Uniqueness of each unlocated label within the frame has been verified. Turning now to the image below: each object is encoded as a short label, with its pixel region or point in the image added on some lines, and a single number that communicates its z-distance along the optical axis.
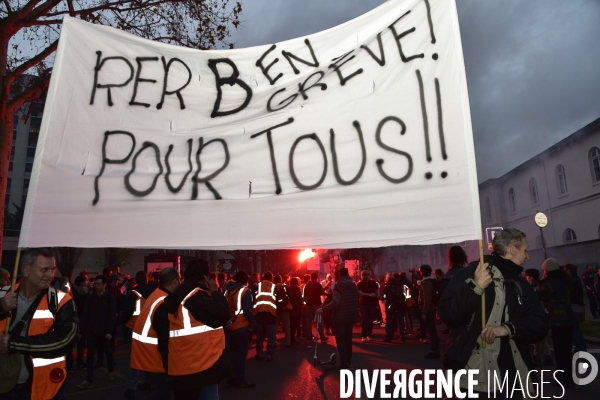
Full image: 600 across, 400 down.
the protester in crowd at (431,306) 10.16
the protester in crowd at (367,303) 13.82
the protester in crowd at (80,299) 10.42
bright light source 28.73
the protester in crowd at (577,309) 7.58
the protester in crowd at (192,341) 3.97
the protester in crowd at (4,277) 5.99
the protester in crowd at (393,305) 13.48
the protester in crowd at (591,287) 17.50
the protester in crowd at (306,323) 14.52
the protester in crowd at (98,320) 8.59
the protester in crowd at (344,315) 8.98
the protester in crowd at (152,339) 4.65
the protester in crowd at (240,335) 7.86
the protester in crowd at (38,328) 3.13
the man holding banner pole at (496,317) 3.10
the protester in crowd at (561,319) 7.14
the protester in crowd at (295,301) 14.77
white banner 3.07
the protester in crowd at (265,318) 10.94
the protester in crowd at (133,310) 7.20
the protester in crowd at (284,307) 13.56
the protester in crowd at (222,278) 13.78
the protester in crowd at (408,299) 14.34
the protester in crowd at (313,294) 13.83
